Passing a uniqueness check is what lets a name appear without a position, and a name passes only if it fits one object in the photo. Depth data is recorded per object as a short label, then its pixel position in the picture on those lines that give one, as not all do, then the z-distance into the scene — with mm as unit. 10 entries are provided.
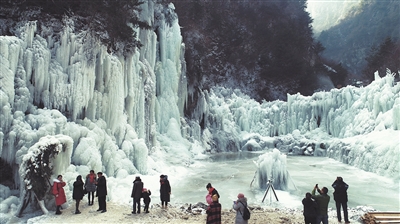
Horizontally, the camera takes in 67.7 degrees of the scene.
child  8875
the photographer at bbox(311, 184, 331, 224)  7215
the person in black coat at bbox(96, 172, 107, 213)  8641
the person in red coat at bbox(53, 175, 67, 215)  8242
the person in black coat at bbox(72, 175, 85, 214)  8375
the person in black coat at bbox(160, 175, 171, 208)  9242
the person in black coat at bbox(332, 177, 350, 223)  8188
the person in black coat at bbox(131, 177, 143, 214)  8651
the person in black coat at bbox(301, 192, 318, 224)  7043
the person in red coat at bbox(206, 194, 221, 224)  6156
